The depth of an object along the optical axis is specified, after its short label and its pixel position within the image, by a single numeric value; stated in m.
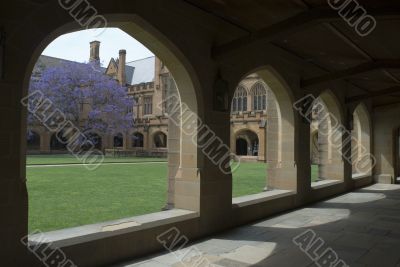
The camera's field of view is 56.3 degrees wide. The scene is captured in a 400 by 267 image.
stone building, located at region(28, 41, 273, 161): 30.77
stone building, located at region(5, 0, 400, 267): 3.19
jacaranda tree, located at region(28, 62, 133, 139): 28.95
